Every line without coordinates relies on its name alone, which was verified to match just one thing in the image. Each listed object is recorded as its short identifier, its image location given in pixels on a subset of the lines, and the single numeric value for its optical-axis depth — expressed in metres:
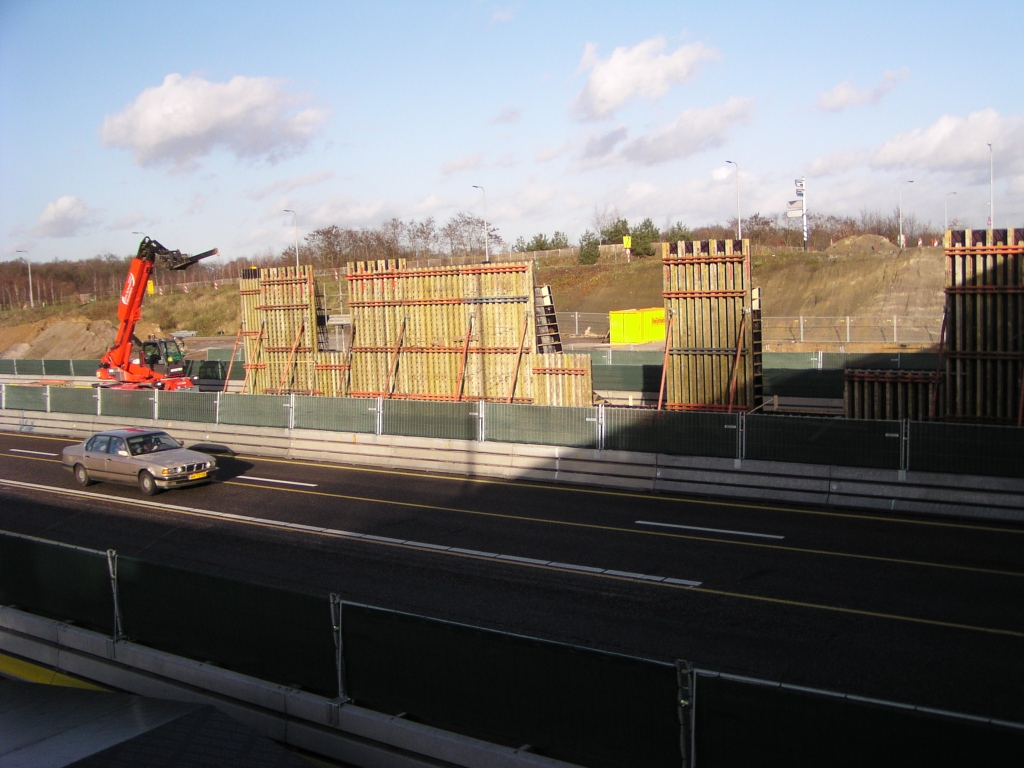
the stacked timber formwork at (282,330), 31.77
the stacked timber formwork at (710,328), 22.03
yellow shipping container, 55.22
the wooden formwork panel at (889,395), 20.28
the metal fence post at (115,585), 9.66
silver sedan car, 20.38
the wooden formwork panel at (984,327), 19.25
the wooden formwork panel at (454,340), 25.70
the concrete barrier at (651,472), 16.33
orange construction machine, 35.34
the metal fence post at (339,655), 7.83
